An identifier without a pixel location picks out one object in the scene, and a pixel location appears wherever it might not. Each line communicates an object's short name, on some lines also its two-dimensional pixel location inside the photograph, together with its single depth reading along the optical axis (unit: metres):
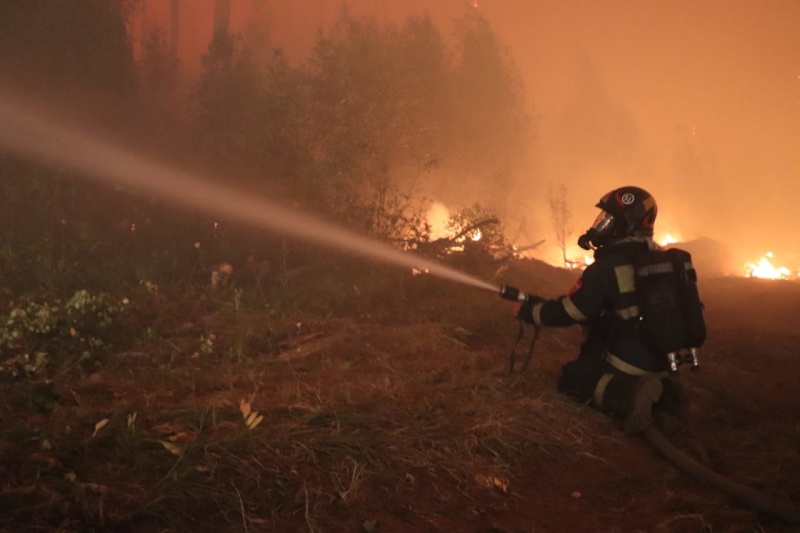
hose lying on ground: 2.91
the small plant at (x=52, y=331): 5.60
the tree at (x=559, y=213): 24.99
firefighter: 4.24
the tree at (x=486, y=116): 23.69
